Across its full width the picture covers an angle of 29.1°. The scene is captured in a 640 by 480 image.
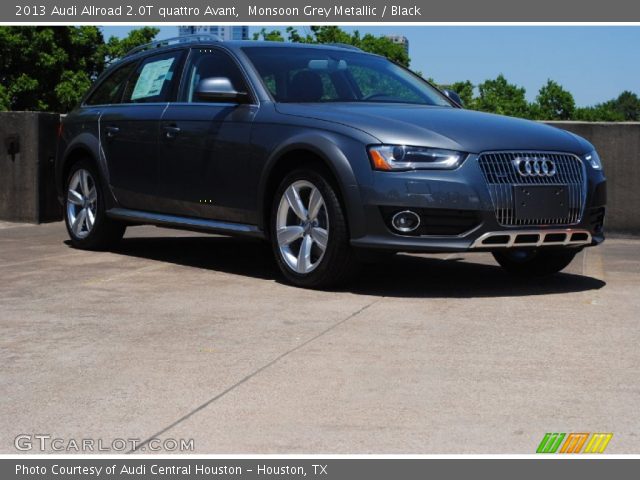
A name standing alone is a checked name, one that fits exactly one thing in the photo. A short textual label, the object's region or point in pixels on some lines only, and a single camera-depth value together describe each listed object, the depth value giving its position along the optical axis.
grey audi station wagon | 7.29
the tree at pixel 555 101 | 128.50
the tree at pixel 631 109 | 196.62
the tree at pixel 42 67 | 50.97
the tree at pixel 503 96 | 112.50
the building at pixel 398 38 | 112.66
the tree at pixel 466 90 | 98.76
